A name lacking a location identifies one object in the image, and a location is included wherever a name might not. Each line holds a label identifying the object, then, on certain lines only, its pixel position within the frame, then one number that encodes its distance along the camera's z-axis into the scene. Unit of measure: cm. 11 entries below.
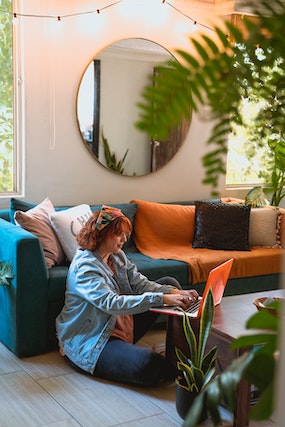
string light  457
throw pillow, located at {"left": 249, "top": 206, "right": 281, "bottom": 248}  508
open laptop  319
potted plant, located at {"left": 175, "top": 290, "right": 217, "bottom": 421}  302
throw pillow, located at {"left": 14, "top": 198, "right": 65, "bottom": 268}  407
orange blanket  455
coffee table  301
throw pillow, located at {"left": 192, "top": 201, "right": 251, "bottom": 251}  494
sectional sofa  376
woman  338
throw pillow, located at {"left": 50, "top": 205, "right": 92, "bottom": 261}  416
